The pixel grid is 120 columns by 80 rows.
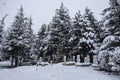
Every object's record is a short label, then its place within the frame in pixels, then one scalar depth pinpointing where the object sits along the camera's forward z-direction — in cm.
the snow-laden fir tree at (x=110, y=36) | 859
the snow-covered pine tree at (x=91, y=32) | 1551
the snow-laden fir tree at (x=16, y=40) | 1745
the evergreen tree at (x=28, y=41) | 1851
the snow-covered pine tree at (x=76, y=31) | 1592
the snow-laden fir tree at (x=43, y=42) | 1975
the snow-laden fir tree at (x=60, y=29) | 1781
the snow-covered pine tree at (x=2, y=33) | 2101
